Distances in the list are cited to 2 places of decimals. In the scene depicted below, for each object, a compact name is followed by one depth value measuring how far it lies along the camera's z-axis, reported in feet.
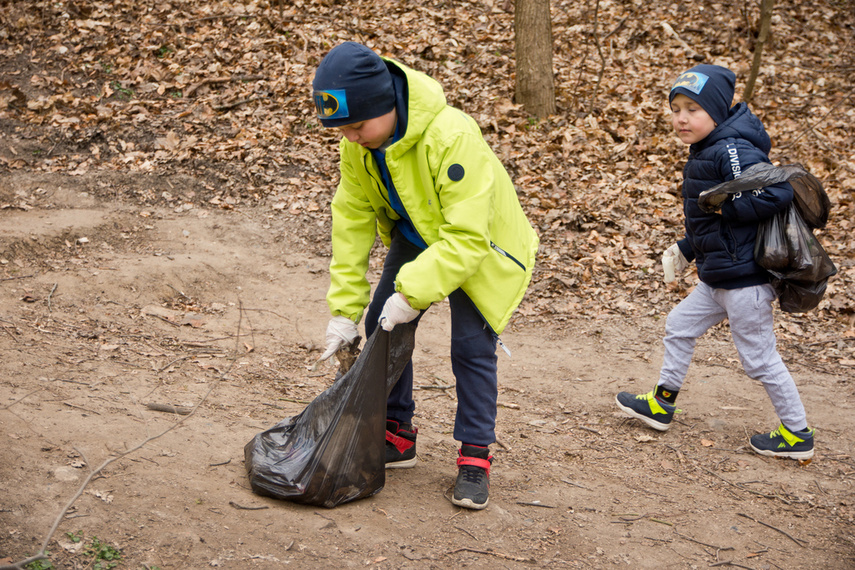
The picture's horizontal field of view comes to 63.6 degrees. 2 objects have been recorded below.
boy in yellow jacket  8.10
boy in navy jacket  11.15
